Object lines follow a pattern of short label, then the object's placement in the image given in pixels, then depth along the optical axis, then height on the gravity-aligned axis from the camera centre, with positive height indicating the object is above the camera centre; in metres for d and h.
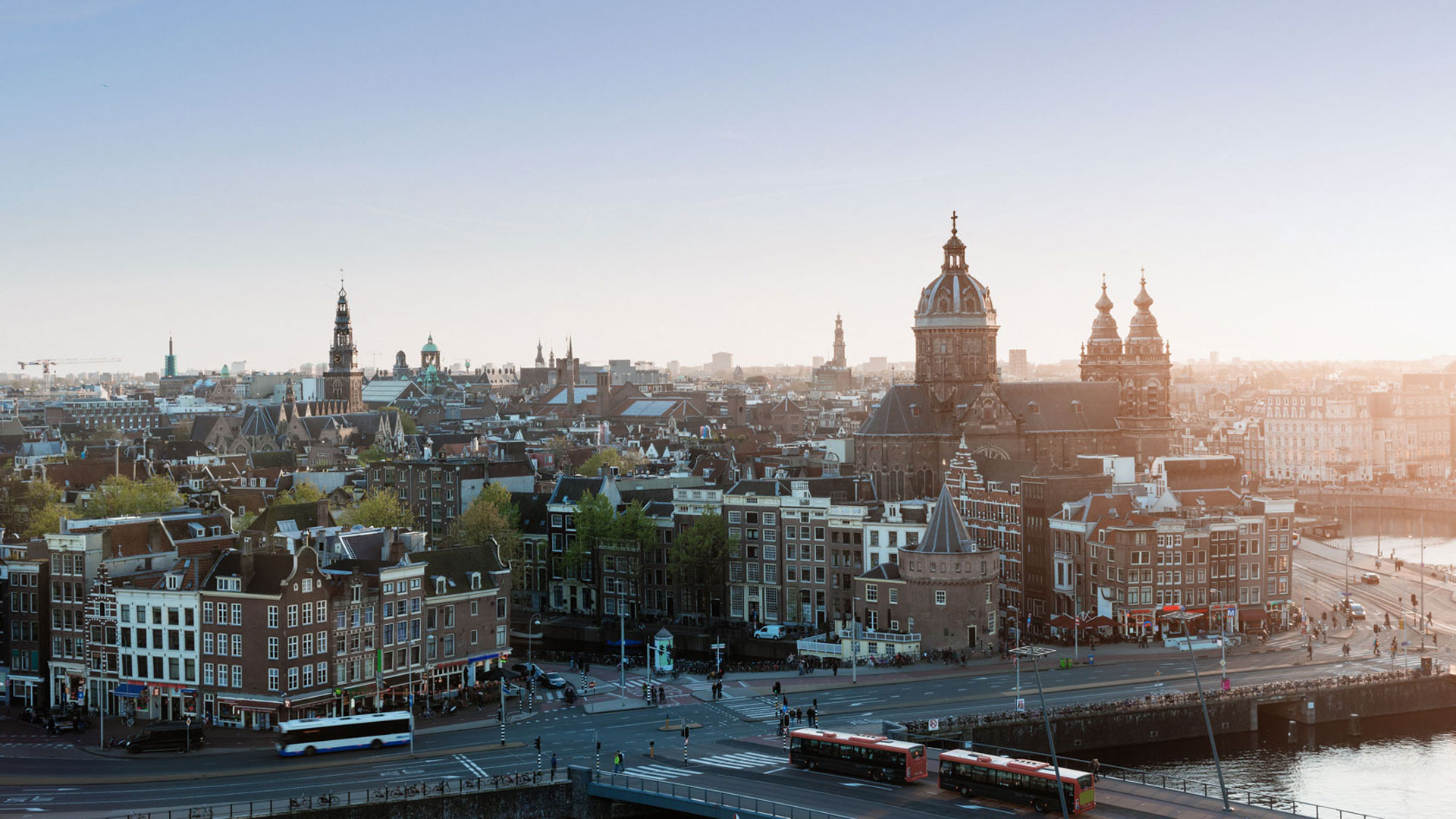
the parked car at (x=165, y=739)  86.88 -17.85
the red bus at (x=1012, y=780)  72.56 -17.35
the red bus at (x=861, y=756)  78.38 -17.31
